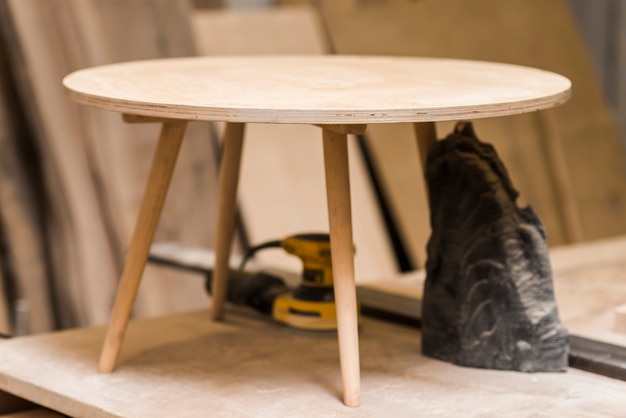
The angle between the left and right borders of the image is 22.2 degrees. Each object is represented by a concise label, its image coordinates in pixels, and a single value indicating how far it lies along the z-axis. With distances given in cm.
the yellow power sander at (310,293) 327
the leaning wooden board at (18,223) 461
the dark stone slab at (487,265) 286
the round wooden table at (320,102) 232
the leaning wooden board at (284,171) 513
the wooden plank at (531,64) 554
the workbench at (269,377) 263
